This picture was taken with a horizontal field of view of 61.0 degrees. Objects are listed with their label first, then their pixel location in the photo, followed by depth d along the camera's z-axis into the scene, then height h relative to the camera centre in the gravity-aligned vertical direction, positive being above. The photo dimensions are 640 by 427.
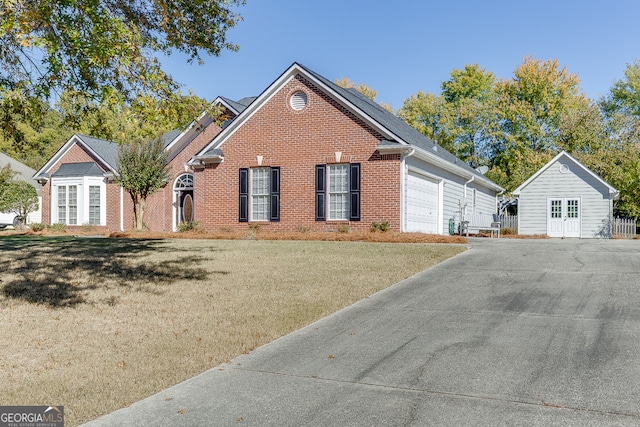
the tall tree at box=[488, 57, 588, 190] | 43.56 +8.67
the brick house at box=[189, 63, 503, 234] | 19.92 +1.94
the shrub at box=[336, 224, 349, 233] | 19.94 -0.45
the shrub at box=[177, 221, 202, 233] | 22.95 -0.47
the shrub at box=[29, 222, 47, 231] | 26.72 -0.58
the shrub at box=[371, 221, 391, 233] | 19.48 -0.33
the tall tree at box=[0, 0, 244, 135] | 8.34 +2.93
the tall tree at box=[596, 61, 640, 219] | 30.77 +5.24
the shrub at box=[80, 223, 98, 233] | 28.39 -0.66
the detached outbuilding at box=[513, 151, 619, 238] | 28.91 +0.87
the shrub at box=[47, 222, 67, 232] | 27.49 -0.59
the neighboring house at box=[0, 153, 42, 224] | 38.69 +3.37
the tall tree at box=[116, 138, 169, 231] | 23.91 +2.15
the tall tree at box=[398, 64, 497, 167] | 46.34 +9.36
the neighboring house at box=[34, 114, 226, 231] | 27.19 +1.51
